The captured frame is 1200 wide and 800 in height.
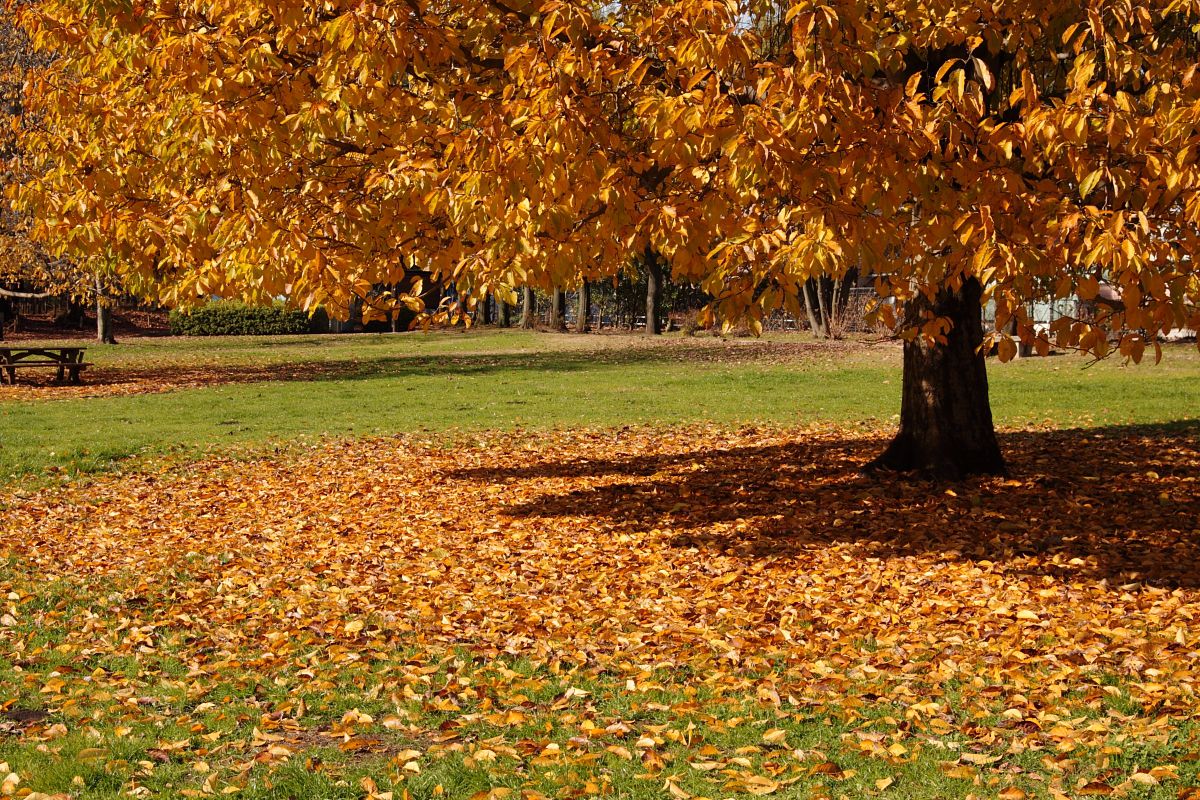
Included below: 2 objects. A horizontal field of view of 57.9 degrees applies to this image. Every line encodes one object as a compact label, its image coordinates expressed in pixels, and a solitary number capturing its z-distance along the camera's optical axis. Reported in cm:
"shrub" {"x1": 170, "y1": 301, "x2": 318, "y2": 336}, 4334
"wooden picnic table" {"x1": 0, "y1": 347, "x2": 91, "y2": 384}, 2203
